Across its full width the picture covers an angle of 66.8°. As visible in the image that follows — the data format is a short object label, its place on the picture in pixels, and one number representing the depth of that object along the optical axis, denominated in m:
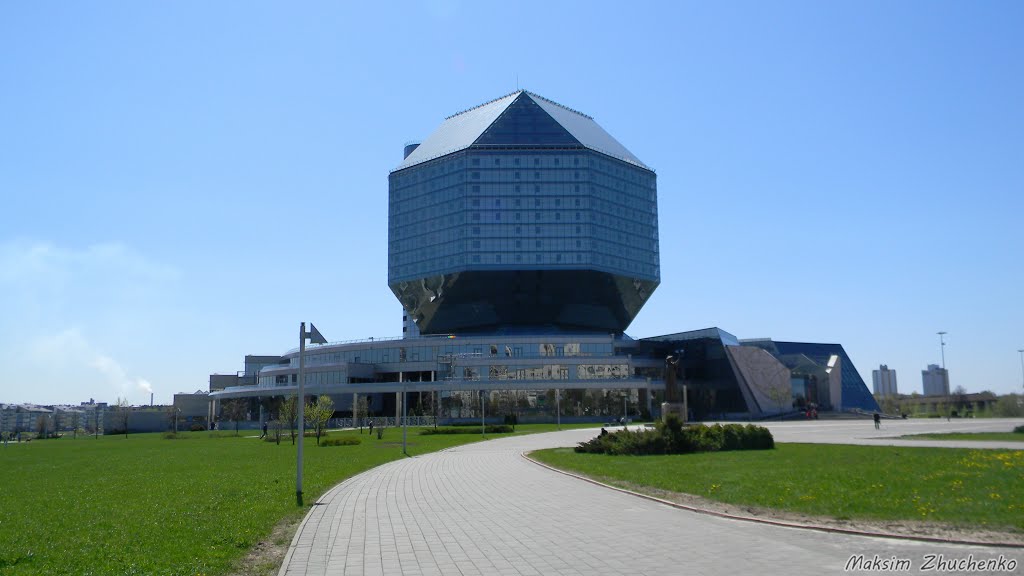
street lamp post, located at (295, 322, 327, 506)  21.56
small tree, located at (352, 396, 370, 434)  102.75
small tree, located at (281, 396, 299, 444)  65.85
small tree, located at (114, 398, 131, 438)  116.13
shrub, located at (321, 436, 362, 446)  56.25
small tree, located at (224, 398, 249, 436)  125.62
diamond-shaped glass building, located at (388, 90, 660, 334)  132.00
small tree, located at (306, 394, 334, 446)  66.81
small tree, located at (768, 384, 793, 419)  106.50
